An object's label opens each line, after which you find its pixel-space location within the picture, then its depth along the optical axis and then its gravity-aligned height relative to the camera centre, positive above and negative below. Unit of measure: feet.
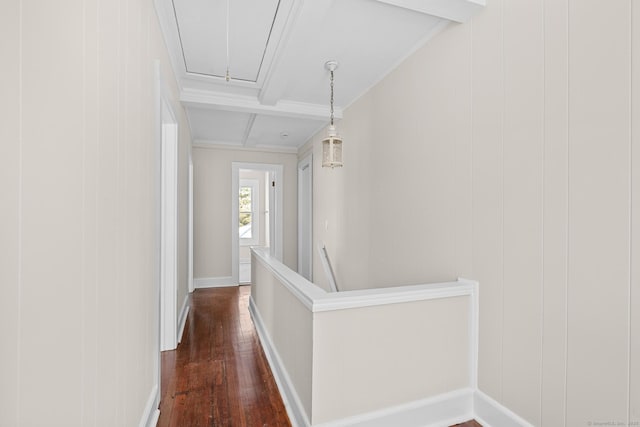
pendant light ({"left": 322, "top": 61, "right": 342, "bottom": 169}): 8.40 +1.68
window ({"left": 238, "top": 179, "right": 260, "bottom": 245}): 25.90 -0.09
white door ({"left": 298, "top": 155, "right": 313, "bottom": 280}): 17.24 -0.31
